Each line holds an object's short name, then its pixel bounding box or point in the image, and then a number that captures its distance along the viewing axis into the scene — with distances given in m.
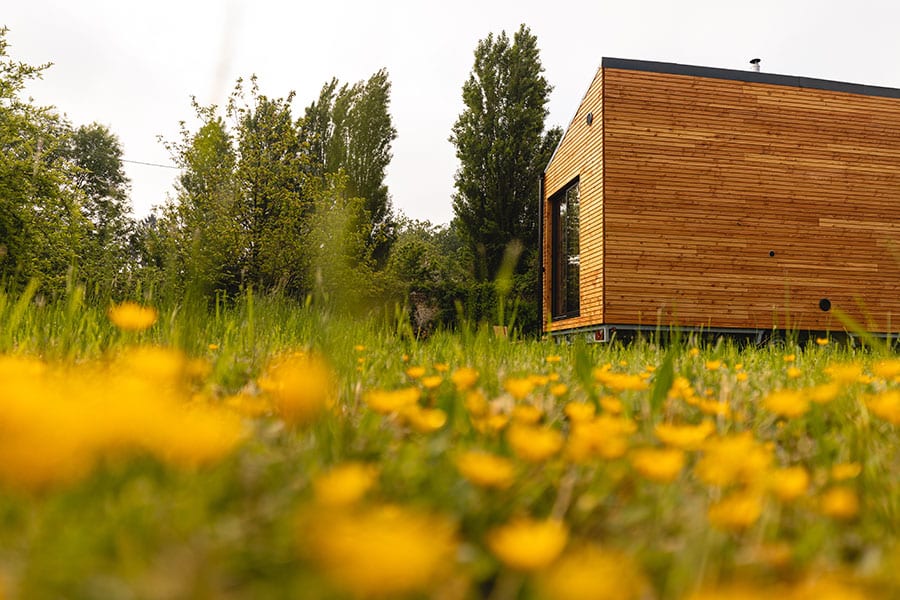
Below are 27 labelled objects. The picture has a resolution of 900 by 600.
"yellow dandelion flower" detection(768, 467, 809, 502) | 0.84
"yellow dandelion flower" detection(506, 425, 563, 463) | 0.86
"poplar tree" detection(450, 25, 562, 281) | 20.41
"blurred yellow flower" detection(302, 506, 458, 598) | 0.50
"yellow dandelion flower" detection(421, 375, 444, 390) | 1.42
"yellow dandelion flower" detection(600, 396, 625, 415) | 1.33
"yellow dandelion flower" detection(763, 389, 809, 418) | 1.19
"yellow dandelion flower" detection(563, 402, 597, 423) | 1.20
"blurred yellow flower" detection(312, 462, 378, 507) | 0.67
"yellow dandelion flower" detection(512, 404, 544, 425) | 1.12
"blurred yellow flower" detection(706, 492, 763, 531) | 0.79
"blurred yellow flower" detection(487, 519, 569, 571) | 0.57
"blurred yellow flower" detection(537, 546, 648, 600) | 0.55
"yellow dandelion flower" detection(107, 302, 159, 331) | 1.30
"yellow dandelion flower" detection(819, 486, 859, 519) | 0.84
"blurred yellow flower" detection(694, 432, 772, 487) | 0.93
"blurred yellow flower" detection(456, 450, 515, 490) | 0.78
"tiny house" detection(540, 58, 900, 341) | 9.52
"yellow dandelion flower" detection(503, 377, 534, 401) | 1.21
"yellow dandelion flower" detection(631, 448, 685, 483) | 0.81
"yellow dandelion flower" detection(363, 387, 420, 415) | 1.15
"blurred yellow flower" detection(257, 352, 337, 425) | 1.18
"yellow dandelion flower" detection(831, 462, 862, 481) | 1.07
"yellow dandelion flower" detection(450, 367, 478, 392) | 1.40
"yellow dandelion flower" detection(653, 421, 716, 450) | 1.03
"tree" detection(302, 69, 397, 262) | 20.20
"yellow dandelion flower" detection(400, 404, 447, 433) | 1.11
